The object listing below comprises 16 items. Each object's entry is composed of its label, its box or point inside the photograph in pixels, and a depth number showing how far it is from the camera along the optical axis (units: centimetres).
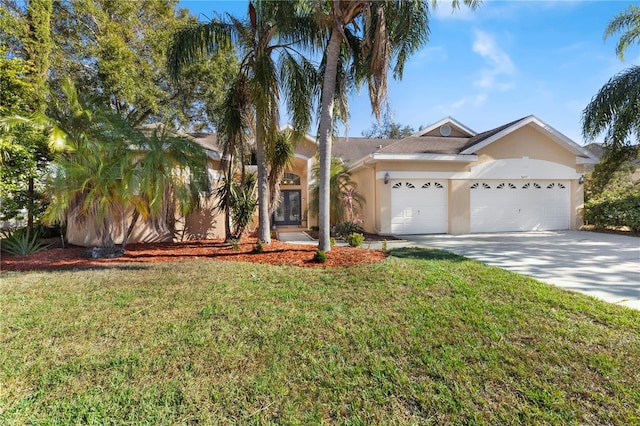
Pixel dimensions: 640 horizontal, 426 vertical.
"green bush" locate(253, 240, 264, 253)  822
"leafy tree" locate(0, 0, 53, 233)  780
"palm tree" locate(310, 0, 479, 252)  700
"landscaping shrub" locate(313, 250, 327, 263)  700
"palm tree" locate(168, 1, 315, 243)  789
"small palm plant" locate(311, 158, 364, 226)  1325
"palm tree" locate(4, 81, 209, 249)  699
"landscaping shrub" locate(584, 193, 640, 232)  1221
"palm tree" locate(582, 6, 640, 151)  1184
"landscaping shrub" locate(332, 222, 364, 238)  1181
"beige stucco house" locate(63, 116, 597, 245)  1260
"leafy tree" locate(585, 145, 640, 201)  1328
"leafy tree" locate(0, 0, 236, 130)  1298
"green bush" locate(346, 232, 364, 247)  914
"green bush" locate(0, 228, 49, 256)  845
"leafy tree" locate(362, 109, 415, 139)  3566
